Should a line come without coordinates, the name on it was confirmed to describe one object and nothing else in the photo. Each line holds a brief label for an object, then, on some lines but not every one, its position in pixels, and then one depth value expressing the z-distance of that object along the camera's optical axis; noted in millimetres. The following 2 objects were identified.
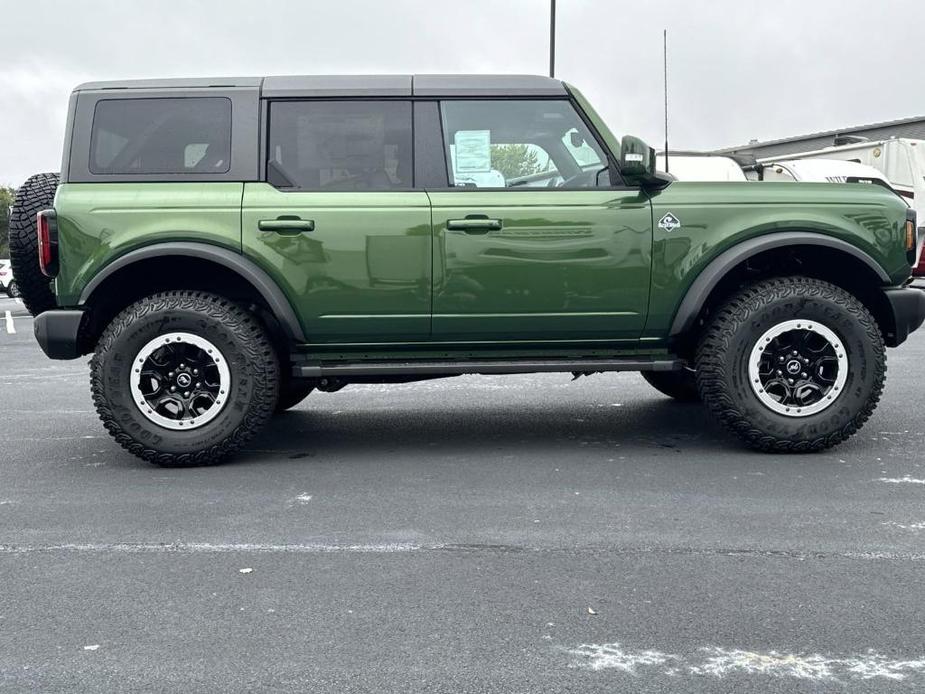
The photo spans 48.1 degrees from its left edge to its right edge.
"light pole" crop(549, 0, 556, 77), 24297
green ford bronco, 5164
